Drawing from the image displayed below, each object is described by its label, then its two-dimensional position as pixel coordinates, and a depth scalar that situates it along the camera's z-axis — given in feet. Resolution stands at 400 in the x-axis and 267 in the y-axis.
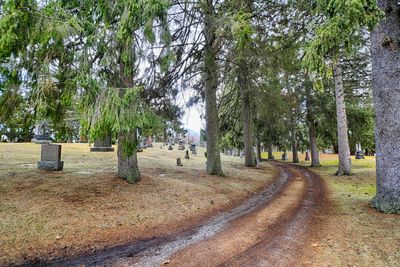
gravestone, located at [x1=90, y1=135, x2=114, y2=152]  55.62
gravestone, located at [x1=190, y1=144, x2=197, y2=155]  79.05
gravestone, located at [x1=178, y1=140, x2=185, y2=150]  90.84
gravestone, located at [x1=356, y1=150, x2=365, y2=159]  82.61
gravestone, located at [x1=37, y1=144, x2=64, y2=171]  29.25
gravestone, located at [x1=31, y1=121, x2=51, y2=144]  61.57
